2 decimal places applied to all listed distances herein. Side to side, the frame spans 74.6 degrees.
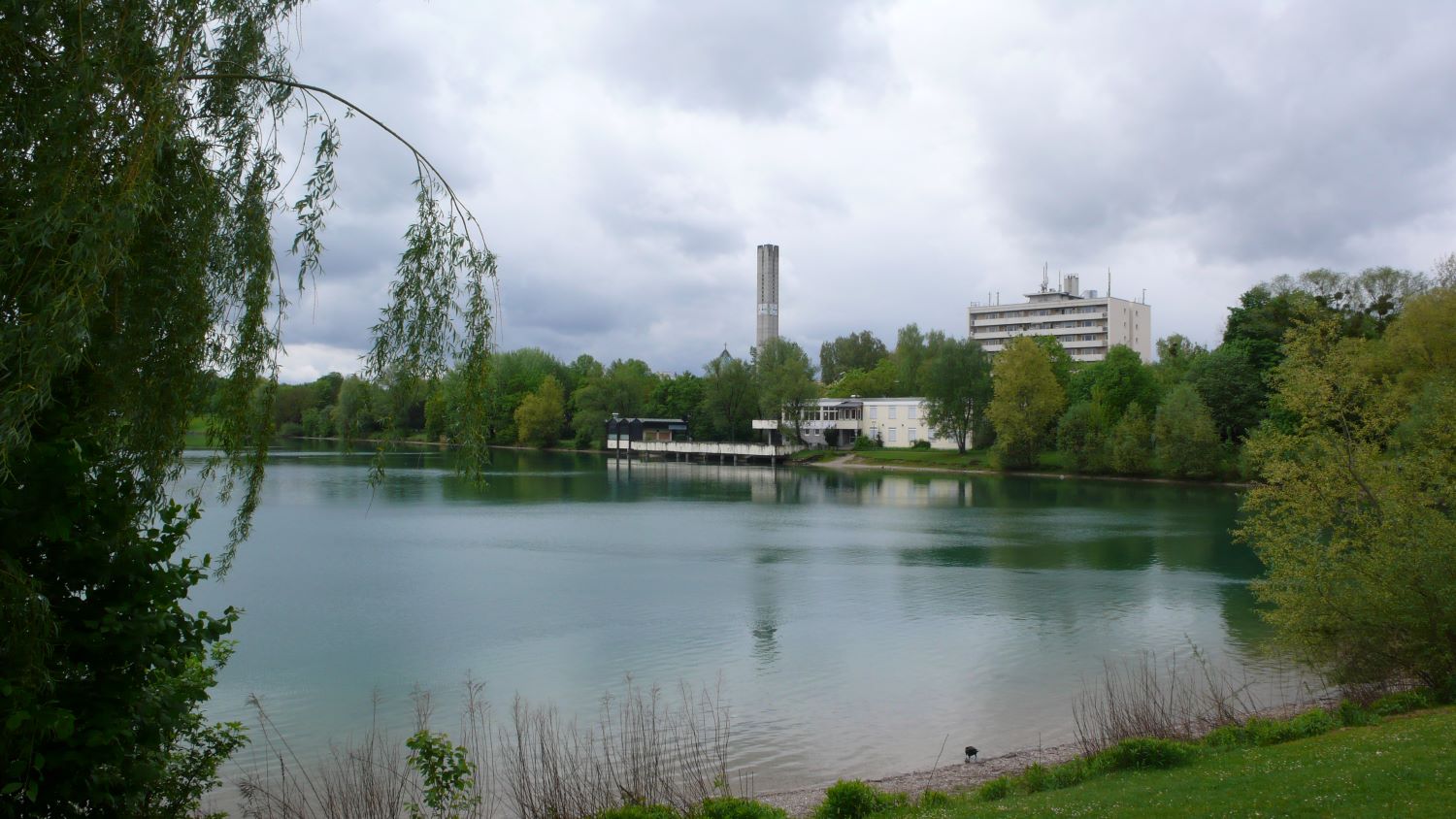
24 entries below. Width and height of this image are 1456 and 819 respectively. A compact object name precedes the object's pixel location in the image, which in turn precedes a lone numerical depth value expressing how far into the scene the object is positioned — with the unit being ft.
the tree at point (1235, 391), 185.26
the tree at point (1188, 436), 183.94
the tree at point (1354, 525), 42.91
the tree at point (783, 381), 274.98
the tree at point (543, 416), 310.86
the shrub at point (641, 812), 28.17
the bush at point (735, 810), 27.78
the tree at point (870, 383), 343.26
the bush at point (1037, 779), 32.19
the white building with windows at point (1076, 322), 367.45
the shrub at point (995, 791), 32.00
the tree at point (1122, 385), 218.79
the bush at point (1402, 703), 39.29
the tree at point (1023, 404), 215.92
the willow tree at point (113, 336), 17.16
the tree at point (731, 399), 288.71
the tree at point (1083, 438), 207.62
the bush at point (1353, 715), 37.29
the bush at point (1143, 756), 32.65
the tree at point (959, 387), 237.66
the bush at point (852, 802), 30.09
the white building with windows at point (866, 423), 276.41
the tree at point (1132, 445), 199.31
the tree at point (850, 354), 445.78
